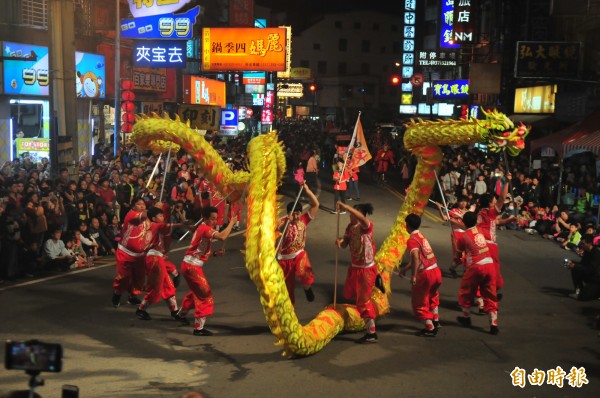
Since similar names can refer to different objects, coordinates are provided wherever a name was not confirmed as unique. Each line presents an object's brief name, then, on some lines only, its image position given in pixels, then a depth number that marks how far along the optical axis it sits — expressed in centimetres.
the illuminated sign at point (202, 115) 2291
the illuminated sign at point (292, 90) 5950
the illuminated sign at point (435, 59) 4528
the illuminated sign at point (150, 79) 2970
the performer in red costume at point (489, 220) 1079
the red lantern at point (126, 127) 2162
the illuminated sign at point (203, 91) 3513
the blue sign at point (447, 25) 4250
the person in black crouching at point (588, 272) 1124
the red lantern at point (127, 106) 2200
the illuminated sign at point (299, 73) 6469
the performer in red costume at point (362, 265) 904
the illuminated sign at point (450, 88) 4144
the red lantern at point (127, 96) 2194
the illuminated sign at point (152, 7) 2314
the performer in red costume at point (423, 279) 934
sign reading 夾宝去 2391
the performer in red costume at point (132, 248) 1025
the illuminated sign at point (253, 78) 4569
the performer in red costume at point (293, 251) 1002
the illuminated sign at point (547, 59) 2266
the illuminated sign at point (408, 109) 6788
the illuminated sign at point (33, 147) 2144
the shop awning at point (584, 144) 1771
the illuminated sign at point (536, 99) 2852
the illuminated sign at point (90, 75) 2414
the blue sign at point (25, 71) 2070
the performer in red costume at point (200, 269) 916
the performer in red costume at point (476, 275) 954
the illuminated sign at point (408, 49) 6378
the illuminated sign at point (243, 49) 2962
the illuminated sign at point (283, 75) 6028
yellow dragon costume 789
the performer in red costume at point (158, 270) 986
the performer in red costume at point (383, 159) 2812
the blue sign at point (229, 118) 3316
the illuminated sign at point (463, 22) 3672
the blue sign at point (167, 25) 2330
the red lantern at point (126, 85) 2205
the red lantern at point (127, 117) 2192
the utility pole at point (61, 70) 1566
